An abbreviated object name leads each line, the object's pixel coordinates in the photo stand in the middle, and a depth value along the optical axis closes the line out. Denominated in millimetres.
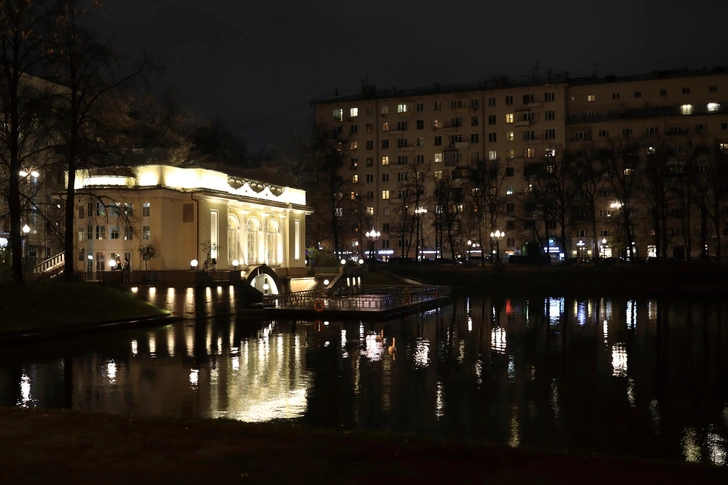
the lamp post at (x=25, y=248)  38834
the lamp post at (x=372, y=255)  69688
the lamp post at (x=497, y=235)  74538
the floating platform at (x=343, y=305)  36812
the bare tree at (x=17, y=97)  26891
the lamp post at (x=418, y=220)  86125
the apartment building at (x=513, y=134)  89812
